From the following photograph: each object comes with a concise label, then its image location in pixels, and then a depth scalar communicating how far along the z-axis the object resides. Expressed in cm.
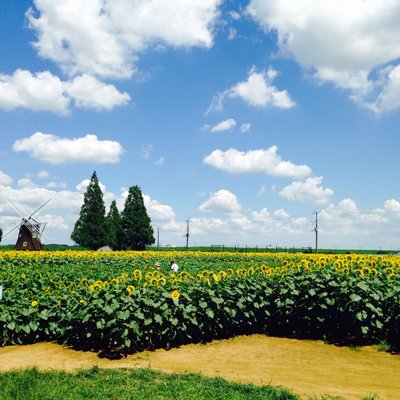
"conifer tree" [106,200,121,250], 6569
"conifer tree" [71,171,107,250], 6341
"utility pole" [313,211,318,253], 7300
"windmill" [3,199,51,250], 5306
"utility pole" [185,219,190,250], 8180
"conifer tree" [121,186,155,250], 6725
